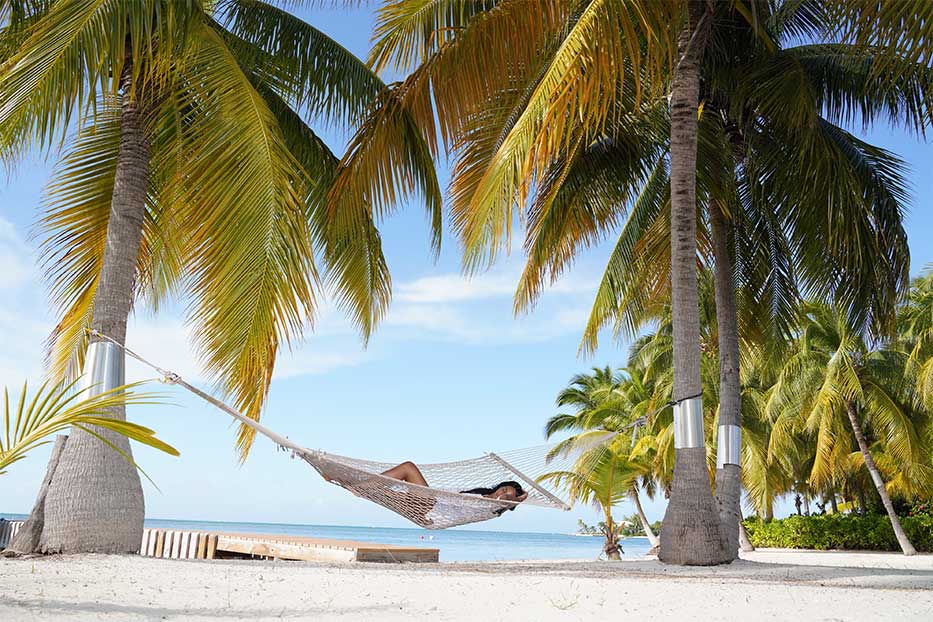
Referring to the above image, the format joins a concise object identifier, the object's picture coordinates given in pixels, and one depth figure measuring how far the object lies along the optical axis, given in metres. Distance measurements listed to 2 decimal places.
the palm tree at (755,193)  6.23
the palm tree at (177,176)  4.37
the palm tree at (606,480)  9.29
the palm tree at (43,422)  2.53
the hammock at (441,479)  4.80
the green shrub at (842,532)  13.73
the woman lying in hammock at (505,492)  5.53
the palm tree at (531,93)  4.34
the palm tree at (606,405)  17.19
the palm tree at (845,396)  12.41
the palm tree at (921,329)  11.31
